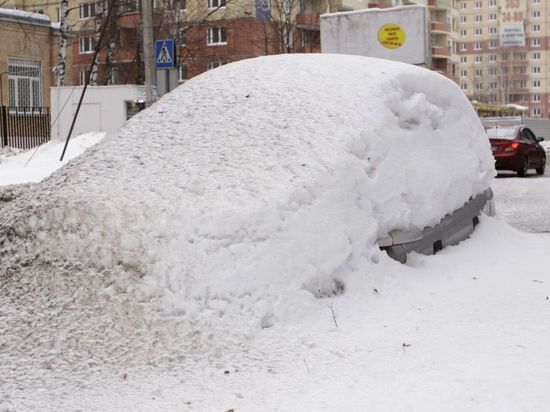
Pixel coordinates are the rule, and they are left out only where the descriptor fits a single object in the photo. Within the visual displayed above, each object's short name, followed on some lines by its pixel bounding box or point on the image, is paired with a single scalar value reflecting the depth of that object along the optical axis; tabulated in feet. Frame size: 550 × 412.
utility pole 55.95
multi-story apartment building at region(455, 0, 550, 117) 407.64
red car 66.08
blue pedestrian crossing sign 52.49
